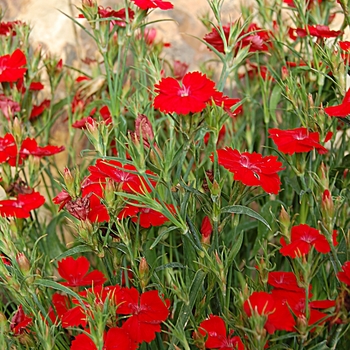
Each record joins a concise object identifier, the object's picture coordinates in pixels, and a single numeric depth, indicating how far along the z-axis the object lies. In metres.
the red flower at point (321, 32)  0.79
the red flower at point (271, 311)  0.64
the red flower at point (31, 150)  0.79
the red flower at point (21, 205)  0.74
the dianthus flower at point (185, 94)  0.65
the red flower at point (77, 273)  0.72
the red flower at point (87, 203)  0.67
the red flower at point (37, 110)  0.88
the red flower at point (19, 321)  0.69
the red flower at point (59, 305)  0.72
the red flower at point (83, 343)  0.65
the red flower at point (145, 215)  0.67
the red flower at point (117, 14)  0.79
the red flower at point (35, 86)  0.87
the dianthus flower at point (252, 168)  0.66
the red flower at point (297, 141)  0.69
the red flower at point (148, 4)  0.74
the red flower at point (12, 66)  0.82
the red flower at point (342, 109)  0.67
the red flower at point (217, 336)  0.66
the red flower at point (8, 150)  0.77
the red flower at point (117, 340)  0.65
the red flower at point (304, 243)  0.66
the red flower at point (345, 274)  0.64
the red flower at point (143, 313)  0.66
